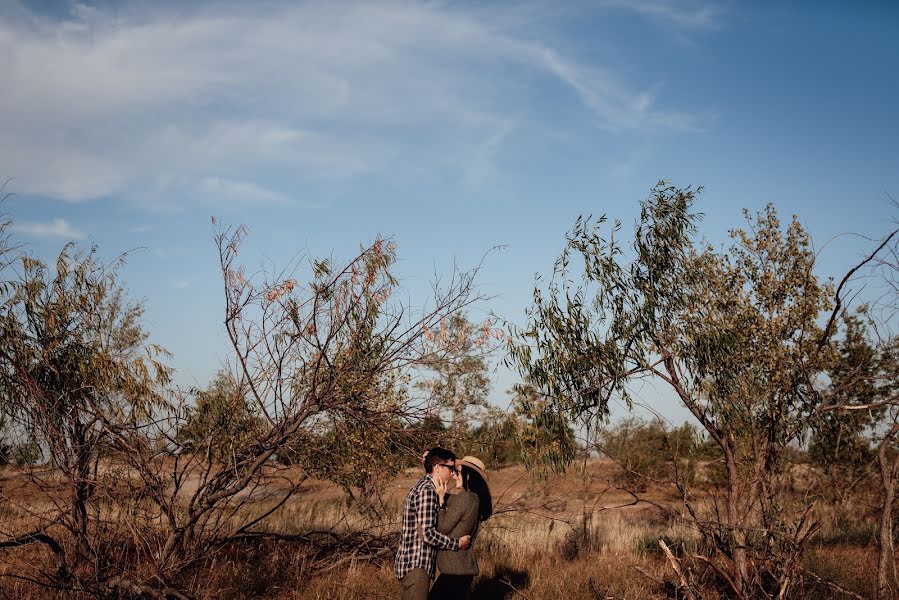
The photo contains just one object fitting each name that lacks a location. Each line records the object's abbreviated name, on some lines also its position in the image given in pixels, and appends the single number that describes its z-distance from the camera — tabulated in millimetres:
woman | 6104
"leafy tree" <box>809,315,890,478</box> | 12906
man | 5957
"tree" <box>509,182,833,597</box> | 8383
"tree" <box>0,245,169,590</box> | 7145
